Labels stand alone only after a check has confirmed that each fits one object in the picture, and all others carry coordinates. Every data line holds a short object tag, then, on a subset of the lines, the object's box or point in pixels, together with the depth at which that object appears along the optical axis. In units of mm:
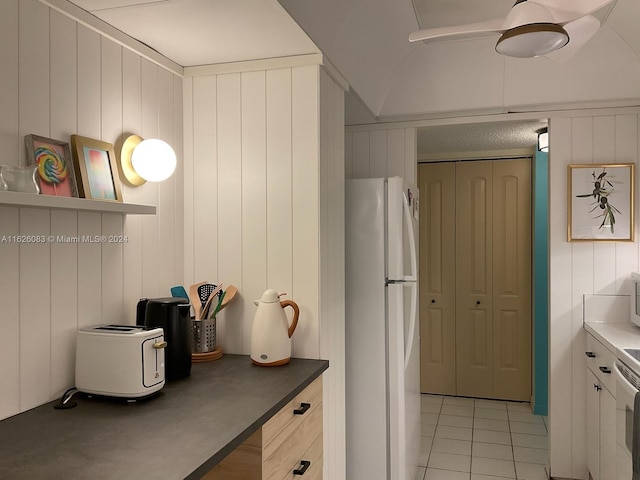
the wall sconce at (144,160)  1927
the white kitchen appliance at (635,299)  2957
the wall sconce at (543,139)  3729
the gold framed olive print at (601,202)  3141
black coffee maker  1814
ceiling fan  1650
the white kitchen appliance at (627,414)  2076
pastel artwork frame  1680
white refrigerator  2725
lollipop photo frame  1529
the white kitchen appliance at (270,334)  1980
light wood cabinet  1538
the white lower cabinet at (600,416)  2609
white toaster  1580
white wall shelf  1289
